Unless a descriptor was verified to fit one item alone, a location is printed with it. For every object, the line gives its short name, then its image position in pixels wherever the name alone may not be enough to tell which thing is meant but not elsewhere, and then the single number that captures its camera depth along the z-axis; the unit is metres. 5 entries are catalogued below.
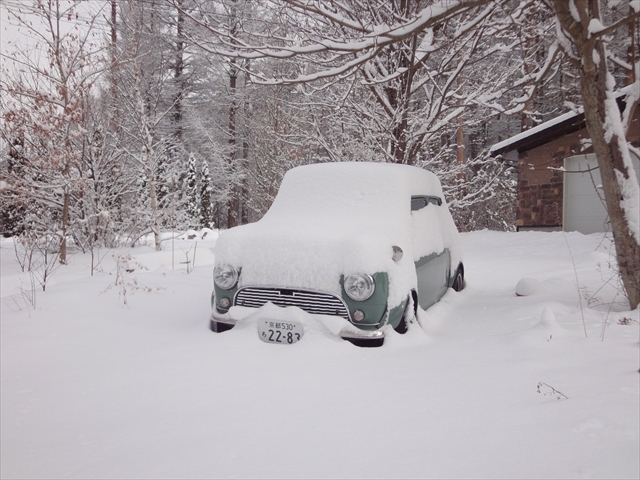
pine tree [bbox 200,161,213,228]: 24.50
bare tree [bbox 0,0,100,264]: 9.73
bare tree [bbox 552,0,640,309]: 4.07
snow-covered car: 3.61
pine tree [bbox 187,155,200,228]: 22.31
